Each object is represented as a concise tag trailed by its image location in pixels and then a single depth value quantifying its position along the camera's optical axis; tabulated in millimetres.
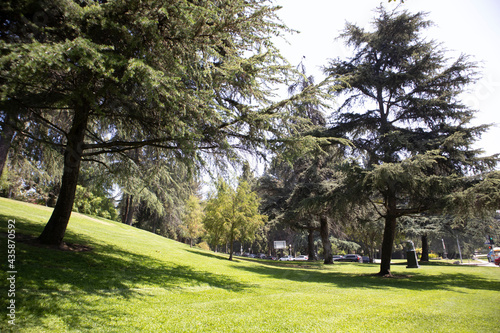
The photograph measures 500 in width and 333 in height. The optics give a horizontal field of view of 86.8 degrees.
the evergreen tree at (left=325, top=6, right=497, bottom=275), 11909
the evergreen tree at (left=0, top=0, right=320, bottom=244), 5016
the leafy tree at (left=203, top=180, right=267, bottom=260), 18944
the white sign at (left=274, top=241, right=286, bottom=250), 35509
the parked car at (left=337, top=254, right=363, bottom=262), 38116
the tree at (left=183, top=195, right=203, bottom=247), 25484
